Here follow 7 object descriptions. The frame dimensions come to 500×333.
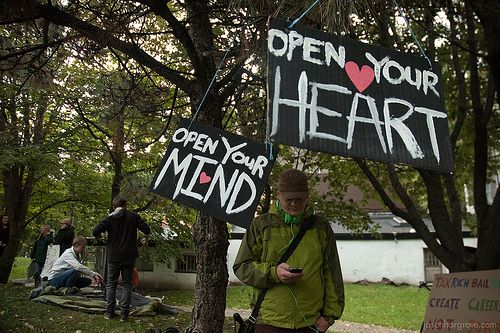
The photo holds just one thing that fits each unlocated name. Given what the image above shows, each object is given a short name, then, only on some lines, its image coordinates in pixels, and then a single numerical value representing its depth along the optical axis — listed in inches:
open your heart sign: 78.8
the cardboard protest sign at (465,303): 141.6
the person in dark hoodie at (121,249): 224.2
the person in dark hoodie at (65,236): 362.6
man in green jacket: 100.8
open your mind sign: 105.8
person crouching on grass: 275.0
